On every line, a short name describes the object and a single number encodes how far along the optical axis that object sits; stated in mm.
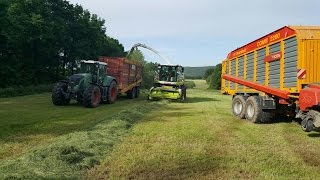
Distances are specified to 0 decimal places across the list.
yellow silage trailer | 7543
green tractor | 13042
